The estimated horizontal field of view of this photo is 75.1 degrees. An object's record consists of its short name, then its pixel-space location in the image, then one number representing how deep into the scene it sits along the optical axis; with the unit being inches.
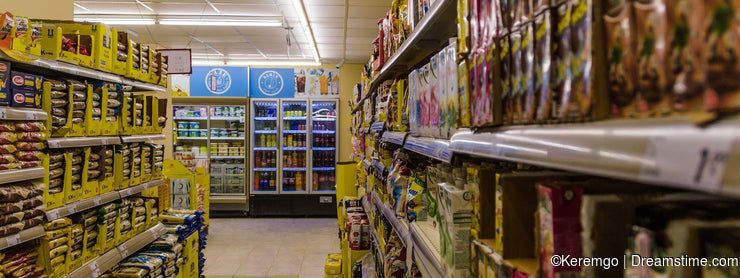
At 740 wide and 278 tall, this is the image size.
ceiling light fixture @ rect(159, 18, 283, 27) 275.9
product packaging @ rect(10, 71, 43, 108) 86.9
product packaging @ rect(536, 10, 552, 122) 29.9
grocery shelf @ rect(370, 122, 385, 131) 115.3
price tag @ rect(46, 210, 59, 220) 95.7
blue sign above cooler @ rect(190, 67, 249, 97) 358.9
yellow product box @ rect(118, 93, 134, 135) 126.8
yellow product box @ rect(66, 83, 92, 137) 103.9
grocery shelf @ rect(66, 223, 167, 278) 107.6
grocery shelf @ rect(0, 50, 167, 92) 85.5
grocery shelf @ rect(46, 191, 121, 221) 97.4
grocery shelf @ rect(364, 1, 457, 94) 61.8
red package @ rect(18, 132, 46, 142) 89.7
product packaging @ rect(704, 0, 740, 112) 16.9
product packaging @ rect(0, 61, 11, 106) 84.0
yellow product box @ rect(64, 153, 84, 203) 102.7
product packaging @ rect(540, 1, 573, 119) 27.8
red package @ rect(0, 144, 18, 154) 85.4
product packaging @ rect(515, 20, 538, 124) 32.3
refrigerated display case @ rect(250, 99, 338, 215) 359.9
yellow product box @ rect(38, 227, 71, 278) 96.1
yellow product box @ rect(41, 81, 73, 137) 96.5
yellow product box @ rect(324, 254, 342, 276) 185.6
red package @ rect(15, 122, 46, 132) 89.7
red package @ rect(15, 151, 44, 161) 89.4
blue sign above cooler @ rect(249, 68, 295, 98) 364.8
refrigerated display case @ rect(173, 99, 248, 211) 357.1
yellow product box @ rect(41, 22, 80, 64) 97.5
